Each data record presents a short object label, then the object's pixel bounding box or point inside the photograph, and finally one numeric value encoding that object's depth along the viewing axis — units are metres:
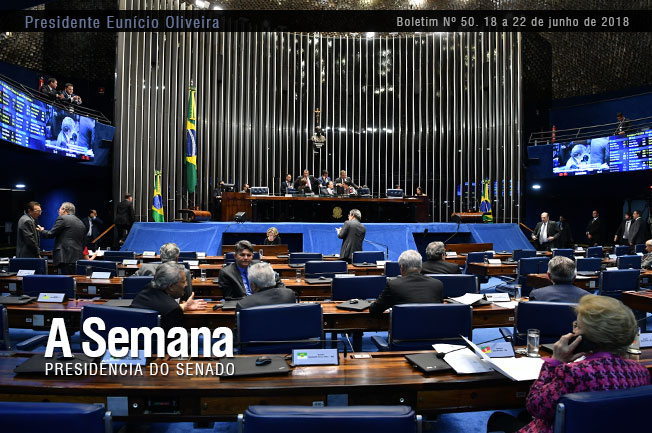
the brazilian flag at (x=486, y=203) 13.49
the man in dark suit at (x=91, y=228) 11.45
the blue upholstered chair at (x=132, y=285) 3.79
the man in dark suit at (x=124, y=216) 10.95
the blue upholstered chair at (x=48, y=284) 3.84
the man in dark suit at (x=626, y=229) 10.42
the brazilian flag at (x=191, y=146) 11.91
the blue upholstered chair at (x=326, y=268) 5.05
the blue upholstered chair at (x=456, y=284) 4.04
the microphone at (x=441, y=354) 2.06
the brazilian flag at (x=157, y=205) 11.74
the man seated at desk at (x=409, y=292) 3.06
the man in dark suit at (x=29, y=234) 5.94
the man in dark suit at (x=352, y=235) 7.25
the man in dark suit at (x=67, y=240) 6.02
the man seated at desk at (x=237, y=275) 3.90
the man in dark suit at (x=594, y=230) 11.84
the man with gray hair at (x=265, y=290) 2.79
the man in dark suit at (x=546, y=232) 9.62
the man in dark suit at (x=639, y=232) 10.12
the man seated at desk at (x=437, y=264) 4.46
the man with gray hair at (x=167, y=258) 3.87
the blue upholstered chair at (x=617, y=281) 4.66
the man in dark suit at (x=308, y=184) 11.27
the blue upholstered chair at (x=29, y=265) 5.32
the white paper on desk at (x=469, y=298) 3.39
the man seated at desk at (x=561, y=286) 3.02
